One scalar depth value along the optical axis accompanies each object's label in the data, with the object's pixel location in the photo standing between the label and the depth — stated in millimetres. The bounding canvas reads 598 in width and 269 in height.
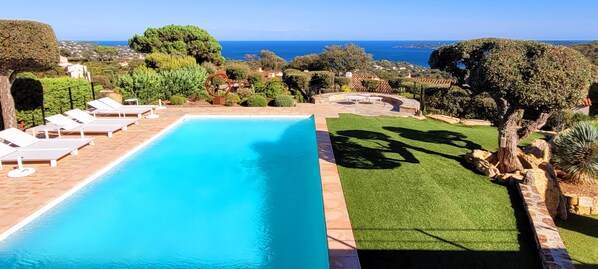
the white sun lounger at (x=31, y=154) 8945
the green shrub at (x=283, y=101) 18750
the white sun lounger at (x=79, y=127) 11454
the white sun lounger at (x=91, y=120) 12602
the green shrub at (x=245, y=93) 20634
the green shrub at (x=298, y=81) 22531
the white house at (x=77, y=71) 30948
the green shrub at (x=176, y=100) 18769
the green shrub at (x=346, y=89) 24072
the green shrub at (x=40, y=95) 12836
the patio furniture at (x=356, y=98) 19781
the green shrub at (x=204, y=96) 20255
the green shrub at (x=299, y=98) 21391
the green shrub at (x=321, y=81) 24188
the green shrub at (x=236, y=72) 27406
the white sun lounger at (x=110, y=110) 14617
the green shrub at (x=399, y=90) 23562
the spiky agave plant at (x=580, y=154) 8469
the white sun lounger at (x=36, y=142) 9578
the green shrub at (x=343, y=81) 25531
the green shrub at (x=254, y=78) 25234
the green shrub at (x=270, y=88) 20250
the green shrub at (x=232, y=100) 19156
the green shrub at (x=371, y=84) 23859
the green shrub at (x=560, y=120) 13633
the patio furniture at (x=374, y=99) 19784
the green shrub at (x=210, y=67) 28473
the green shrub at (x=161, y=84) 18312
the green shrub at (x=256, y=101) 18781
